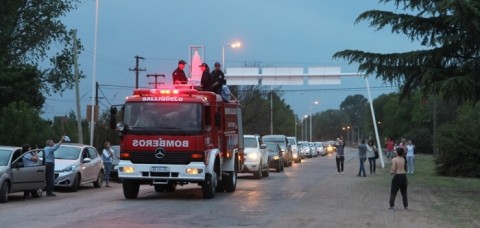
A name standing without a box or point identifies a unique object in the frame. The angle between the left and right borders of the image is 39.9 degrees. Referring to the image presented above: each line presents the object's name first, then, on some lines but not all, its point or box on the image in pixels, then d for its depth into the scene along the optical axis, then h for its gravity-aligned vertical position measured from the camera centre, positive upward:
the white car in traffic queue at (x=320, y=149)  80.91 +0.85
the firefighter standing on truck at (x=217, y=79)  19.66 +2.27
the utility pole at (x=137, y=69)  60.64 +7.98
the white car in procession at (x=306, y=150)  70.22 +0.59
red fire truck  17.31 +0.45
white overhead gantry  41.06 +4.99
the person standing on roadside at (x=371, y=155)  34.12 +0.04
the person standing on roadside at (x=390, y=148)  43.41 +0.52
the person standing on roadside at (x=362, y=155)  32.94 +0.03
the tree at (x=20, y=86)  36.84 +3.93
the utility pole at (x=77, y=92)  34.03 +3.30
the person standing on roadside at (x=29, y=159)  18.83 -0.12
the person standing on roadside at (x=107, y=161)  25.05 -0.23
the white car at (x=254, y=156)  29.25 -0.03
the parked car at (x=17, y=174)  17.19 -0.53
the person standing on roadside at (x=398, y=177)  16.28 -0.53
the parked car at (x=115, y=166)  27.52 -0.46
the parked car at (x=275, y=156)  36.34 -0.03
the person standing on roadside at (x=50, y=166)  19.80 -0.33
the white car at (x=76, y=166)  21.64 -0.38
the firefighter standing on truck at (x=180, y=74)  19.94 +2.45
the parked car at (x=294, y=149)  50.62 +0.49
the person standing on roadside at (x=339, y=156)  34.97 -0.02
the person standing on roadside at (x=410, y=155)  34.31 +0.04
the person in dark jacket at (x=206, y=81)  19.59 +2.20
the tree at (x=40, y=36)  44.59 +8.17
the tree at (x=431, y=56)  20.45 +3.37
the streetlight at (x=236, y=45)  45.41 +7.64
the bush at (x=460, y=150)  33.78 +0.31
